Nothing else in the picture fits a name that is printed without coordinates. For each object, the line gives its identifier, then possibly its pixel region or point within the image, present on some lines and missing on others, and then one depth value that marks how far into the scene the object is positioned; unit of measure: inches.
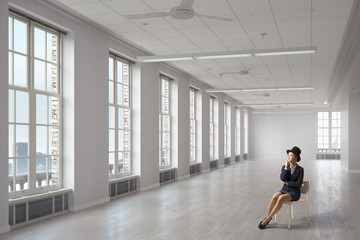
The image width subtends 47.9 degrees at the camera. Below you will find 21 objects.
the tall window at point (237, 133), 1035.9
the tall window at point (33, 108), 260.5
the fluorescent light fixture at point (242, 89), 550.6
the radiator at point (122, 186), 373.1
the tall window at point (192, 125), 652.1
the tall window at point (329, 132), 1104.2
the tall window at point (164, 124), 522.3
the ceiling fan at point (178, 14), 223.2
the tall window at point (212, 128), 765.9
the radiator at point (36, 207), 251.2
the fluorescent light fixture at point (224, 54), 311.3
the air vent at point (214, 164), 735.7
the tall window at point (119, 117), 387.9
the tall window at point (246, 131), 1147.9
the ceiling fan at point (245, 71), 499.6
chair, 270.4
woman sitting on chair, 255.1
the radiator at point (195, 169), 619.2
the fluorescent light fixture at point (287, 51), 301.6
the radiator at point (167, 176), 497.9
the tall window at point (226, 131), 899.0
